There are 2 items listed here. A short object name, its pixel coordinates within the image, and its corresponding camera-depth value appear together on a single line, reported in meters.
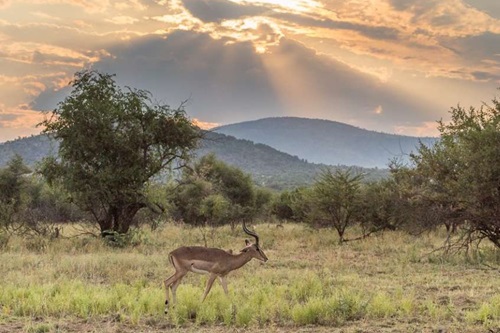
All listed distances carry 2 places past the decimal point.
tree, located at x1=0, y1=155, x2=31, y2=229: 36.69
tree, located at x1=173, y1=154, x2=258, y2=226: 37.81
